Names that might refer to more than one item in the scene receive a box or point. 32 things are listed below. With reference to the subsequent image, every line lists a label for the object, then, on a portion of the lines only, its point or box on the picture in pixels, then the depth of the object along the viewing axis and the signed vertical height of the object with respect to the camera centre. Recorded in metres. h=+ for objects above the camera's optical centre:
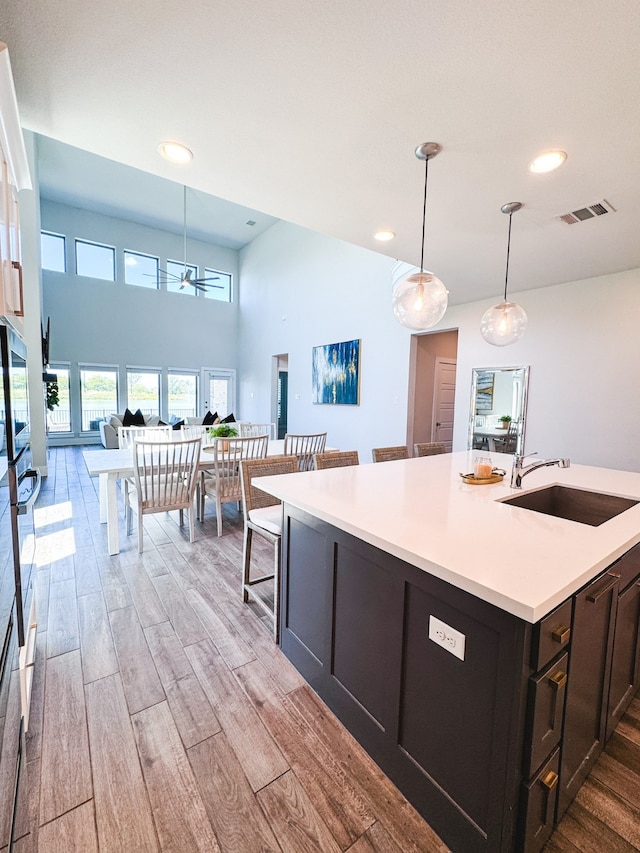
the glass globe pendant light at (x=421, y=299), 2.07 +0.60
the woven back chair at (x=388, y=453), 2.98 -0.44
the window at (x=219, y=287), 9.86 +3.06
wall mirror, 4.25 -0.07
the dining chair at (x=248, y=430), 5.31 -0.47
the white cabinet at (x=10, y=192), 1.30 +0.89
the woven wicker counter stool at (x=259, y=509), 2.07 -0.69
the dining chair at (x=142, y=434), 4.16 -0.48
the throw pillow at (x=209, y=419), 7.50 -0.46
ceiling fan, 7.13 +2.89
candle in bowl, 2.01 -0.38
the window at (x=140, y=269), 8.78 +3.12
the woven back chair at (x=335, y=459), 2.55 -0.43
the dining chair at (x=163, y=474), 2.95 -0.69
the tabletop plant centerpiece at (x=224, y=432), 3.87 -0.37
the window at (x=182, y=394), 9.57 +0.06
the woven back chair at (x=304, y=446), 3.88 -0.52
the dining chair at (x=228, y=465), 3.37 -0.64
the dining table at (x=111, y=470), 2.89 -0.62
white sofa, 7.38 -0.80
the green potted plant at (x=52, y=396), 6.81 -0.04
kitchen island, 0.91 -0.74
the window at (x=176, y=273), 9.19 +3.21
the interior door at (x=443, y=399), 5.83 +0.05
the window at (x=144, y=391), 9.02 +0.12
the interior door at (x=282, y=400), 9.26 -0.03
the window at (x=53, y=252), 7.82 +3.11
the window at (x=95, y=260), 8.24 +3.12
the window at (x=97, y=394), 8.52 +0.01
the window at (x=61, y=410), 8.16 -0.37
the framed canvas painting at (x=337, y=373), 6.25 +0.49
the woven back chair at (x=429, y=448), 3.29 -0.43
